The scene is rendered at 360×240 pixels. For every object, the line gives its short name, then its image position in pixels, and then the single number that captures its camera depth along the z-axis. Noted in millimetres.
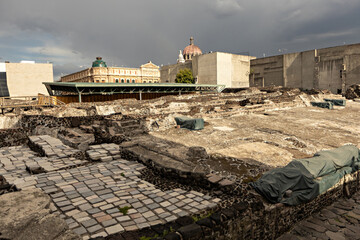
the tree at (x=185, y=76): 57375
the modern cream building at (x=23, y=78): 44344
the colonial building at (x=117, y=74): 61062
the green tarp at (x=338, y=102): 26772
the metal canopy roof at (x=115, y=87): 24984
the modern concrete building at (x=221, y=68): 54438
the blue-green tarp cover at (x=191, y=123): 13996
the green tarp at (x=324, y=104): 24558
